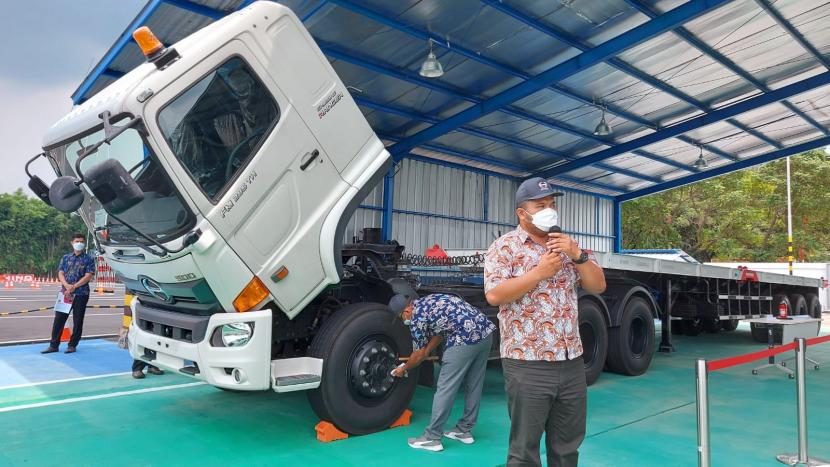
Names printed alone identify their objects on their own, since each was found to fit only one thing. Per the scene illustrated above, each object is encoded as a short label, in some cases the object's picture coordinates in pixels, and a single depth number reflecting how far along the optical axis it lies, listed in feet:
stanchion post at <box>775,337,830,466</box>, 13.75
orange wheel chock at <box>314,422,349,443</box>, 14.58
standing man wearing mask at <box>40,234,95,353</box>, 27.20
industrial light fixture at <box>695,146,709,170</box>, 54.66
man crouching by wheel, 14.26
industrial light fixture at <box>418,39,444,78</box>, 30.91
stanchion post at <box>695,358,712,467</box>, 10.06
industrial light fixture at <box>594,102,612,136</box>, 43.14
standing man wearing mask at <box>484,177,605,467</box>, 8.35
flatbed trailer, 22.02
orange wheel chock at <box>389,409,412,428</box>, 16.07
